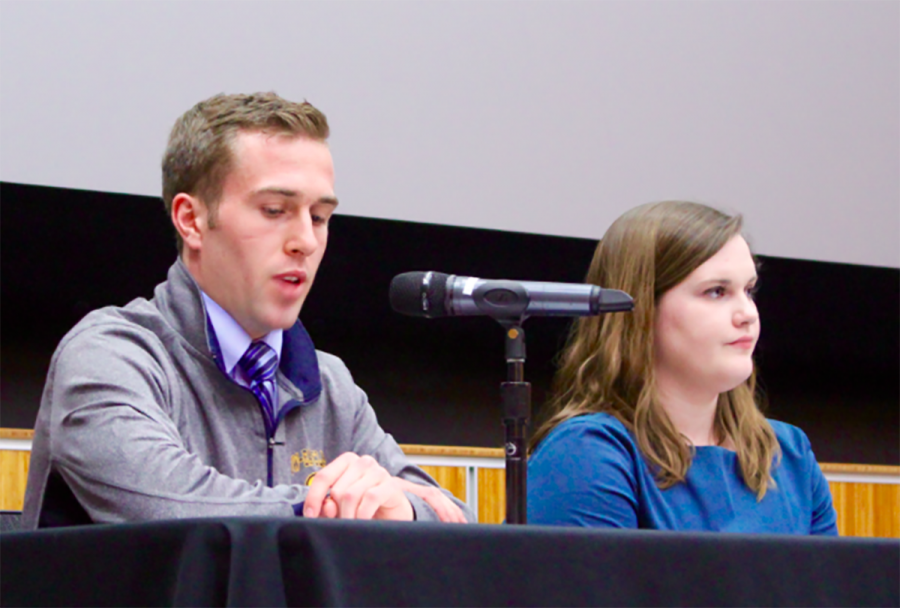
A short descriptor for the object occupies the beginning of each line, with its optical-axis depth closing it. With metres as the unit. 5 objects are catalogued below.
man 4.18
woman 4.55
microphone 4.13
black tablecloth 3.73
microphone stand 4.06
